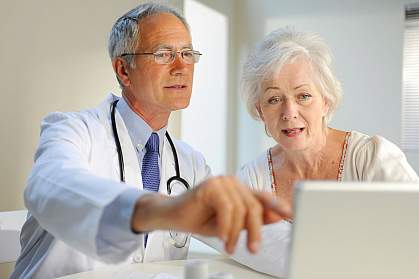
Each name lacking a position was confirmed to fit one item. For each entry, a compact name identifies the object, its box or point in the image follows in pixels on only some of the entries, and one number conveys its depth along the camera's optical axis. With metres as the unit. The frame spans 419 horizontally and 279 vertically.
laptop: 0.65
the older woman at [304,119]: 1.66
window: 4.34
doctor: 0.66
